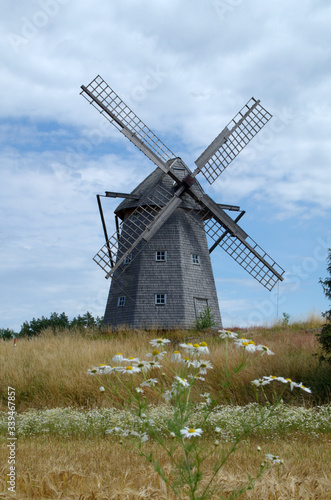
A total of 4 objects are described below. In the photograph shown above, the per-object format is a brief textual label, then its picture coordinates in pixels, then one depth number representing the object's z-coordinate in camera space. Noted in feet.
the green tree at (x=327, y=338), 36.09
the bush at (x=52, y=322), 107.96
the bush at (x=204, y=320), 64.08
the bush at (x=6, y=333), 116.16
